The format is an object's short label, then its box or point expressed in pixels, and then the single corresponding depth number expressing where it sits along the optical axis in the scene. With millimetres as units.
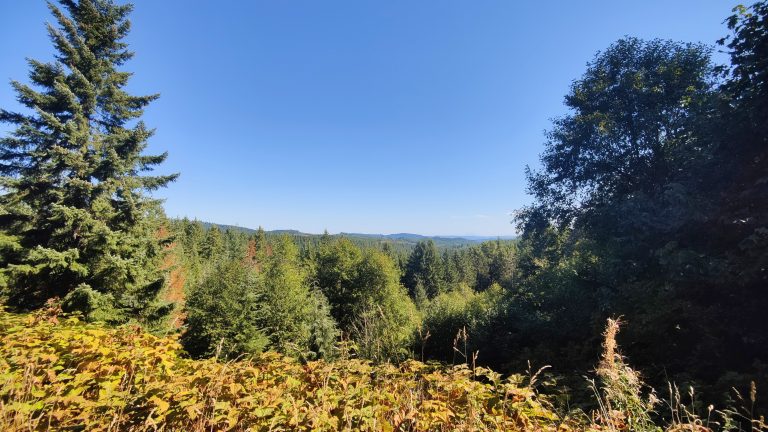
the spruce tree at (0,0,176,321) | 8812
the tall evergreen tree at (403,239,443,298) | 62469
